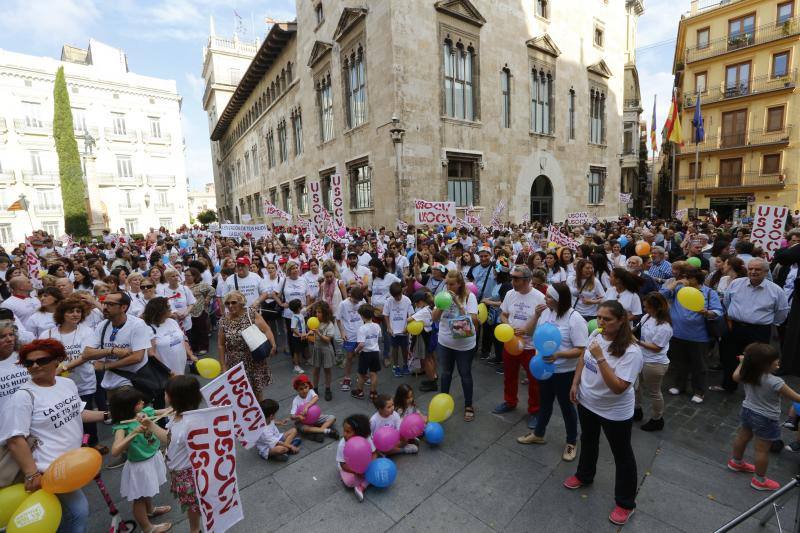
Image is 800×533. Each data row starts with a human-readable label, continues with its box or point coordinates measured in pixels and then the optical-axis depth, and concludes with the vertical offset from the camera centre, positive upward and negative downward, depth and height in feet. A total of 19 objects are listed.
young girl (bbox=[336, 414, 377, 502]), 11.63 -7.41
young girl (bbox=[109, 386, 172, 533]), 9.63 -6.10
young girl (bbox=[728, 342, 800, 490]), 10.72 -5.59
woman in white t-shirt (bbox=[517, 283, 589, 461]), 12.09 -4.45
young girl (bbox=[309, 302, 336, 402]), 17.56 -5.61
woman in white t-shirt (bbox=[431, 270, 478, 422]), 14.88 -4.63
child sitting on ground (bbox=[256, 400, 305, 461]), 13.20 -7.78
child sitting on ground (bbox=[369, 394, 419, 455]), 13.03 -6.97
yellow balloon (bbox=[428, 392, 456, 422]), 13.69 -6.93
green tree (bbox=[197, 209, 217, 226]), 198.39 +6.11
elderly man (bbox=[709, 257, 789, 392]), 15.43 -4.21
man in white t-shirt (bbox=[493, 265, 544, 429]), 14.57 -4.16
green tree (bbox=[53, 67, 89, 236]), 107.24 +19.67
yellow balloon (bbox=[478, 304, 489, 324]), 17.15 -4.46
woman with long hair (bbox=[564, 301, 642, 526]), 9.54 -4.75
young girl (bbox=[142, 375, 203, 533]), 9.54 -5.52
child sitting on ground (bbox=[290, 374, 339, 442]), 14.37 -7.44
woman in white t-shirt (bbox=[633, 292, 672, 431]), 13.73 -4.99
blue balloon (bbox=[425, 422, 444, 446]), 13.46 -7.69
